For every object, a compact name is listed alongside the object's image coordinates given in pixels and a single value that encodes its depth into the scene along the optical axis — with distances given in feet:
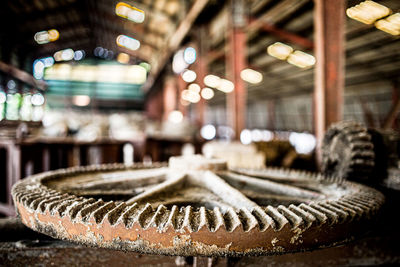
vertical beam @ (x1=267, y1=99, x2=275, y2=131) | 63.47
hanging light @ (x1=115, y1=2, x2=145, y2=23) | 40.79
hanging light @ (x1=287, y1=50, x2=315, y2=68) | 36.35
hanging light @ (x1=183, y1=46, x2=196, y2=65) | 35.48
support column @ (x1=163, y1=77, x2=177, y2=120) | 51.65
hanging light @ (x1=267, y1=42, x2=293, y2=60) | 34.99
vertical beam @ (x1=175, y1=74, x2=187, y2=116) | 42.11
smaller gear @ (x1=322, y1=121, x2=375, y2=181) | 7.06
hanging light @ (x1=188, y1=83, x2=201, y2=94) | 62.58
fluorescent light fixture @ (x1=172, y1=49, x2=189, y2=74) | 39.24
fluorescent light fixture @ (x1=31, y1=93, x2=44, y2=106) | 25.61
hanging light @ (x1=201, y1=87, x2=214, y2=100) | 68.73
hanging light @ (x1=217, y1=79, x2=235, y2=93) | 57.34
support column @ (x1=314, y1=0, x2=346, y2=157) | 10.93
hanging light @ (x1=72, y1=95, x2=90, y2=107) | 74.13
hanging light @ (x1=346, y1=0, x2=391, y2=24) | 7.12
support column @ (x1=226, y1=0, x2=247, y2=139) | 19.88
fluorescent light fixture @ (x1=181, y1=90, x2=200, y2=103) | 65.49
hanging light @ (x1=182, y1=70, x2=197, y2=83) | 42.19
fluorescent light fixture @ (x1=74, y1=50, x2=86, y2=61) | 74.75
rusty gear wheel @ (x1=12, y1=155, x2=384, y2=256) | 3.50
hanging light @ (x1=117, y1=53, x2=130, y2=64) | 78.07
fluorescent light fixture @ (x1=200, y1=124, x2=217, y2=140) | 79.89
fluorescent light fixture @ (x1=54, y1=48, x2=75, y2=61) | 70.25
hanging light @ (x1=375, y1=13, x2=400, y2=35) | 8.02
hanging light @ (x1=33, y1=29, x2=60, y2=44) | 54.59
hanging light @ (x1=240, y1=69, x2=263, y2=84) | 49.09
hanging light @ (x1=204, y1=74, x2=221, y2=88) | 57.16
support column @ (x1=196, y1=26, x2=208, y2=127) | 29.86
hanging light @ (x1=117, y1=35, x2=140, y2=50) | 63.06
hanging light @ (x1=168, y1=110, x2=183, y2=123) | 48.91
